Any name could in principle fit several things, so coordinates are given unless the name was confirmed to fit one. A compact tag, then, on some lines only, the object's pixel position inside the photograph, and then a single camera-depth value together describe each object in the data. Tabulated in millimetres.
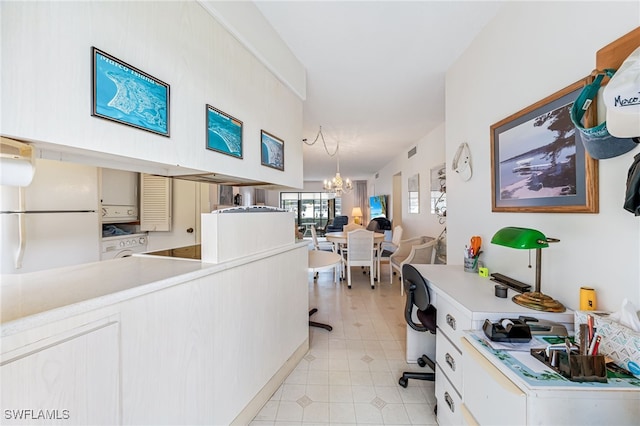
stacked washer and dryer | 2379
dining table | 4531
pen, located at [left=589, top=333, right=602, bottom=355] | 847
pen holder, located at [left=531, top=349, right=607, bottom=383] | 767
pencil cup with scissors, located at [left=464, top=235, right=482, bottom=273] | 1837
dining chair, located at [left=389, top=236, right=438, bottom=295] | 3534
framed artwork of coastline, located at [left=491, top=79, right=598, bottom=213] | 1119
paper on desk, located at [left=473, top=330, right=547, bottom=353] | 952
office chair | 1628
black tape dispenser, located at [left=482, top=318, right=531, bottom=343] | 982
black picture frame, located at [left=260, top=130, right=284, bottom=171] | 1817
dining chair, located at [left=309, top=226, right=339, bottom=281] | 4449
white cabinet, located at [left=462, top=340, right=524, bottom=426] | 786
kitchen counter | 673
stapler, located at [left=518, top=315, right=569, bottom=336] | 1040
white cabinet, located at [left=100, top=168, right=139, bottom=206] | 2420
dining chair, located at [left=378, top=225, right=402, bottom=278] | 4625
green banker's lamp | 1146
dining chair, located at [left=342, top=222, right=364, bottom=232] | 5916
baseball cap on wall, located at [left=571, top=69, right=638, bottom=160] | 934
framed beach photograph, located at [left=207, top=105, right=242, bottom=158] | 1323
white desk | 1144
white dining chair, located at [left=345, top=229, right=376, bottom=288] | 4145
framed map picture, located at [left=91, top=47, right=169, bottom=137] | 838
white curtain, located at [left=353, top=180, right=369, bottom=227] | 10961
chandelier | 4772
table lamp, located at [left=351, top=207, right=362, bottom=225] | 9648
